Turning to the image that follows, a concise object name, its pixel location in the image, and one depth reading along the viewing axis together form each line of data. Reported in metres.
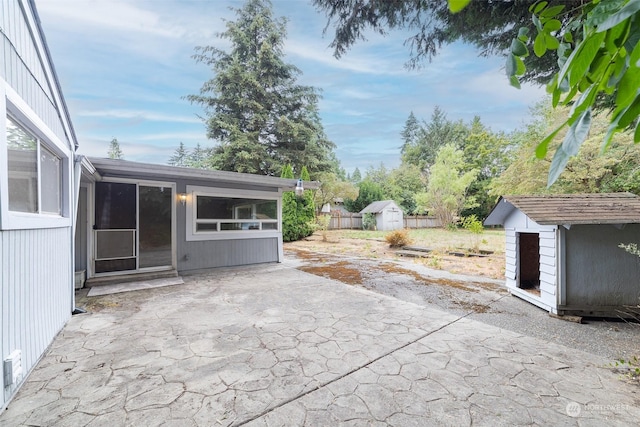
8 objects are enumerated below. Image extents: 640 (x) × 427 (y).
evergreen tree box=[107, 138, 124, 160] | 33.69
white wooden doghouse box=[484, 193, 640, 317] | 3.39
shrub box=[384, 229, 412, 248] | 10.80
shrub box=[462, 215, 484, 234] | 8.53
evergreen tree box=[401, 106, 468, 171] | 28.30
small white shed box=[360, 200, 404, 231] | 20.84
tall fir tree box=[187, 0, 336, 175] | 15.96
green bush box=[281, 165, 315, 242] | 13.41
